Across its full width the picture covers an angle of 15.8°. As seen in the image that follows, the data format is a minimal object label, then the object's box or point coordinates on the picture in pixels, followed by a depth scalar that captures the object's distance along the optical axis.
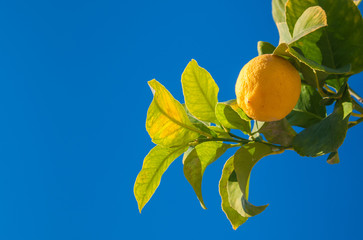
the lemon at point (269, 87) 1.39
